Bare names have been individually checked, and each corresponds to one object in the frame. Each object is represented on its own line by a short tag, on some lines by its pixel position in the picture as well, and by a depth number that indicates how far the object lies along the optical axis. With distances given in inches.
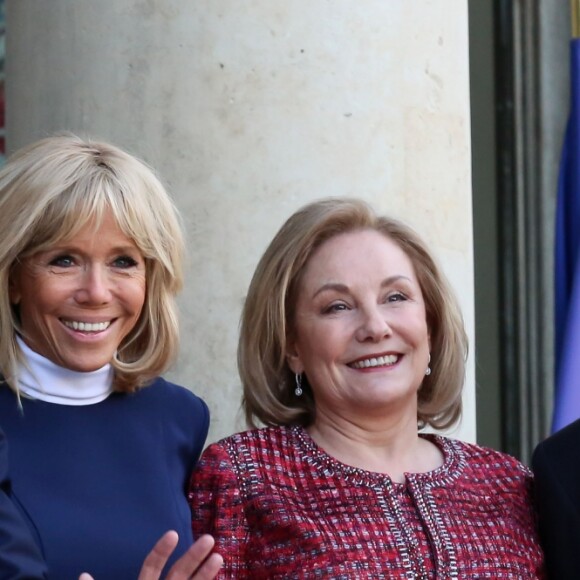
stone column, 330.0
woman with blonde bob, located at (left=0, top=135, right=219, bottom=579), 262.2
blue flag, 380.2
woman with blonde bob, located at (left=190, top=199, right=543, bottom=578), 279.1
